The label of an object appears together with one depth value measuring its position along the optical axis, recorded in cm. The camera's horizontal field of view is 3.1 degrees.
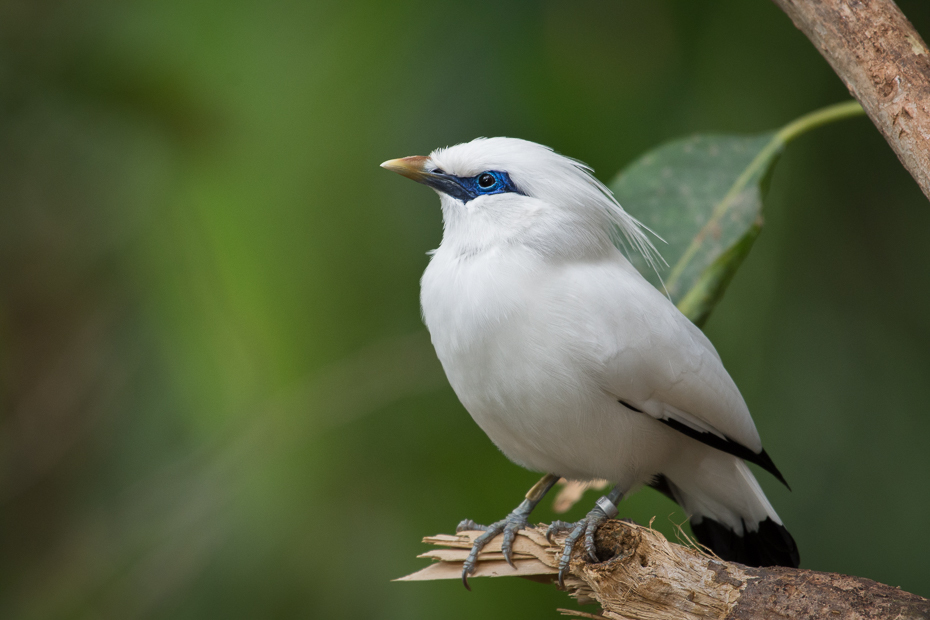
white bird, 598
